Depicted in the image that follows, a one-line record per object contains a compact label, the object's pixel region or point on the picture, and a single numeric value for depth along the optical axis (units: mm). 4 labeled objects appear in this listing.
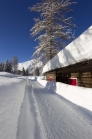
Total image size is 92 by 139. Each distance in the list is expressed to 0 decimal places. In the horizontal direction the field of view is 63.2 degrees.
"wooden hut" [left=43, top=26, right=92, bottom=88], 3060
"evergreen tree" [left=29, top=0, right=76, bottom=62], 9532
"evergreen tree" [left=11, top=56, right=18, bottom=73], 46679
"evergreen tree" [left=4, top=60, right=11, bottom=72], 41053
